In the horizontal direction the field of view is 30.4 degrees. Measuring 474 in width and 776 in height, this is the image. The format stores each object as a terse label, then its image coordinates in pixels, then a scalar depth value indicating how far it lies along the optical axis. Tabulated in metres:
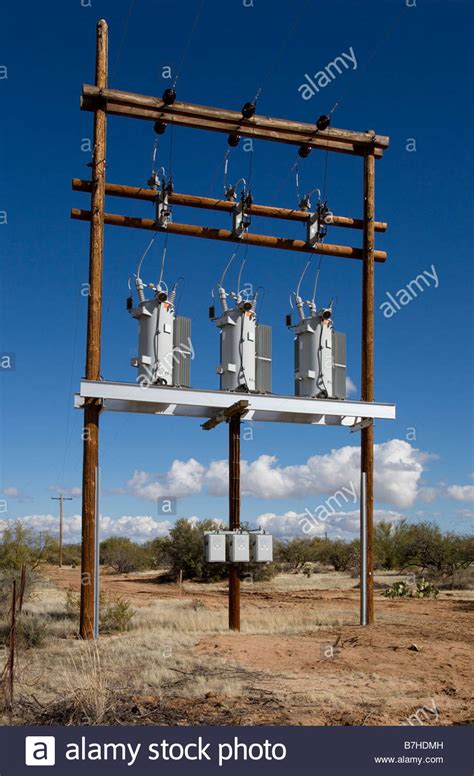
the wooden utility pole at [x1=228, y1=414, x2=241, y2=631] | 16.95
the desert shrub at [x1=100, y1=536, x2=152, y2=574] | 45.34
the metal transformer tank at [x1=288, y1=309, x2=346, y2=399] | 18.33
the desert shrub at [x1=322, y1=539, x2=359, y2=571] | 44.56
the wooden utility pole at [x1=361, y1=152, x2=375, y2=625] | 18.47
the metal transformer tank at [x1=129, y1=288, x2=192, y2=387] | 17.02
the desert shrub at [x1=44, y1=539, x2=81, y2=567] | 50.62
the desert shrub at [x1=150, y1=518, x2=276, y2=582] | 35.81
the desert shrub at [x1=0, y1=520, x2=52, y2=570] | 29.28
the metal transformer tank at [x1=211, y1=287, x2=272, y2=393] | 17.59
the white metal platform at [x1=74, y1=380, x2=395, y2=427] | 16.27
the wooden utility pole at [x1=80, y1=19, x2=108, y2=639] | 15.73
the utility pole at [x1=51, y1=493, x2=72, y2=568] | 51.42
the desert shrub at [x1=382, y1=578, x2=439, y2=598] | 27.14
